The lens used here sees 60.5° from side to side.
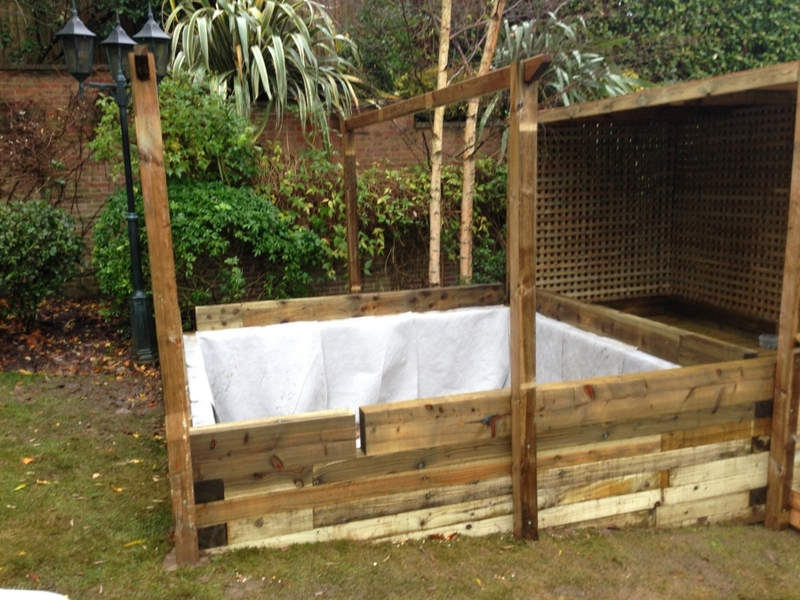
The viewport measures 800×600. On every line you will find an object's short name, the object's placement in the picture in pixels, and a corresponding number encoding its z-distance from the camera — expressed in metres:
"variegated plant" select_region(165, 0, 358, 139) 7.21
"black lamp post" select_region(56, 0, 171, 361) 5.37
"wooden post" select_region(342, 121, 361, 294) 4.59
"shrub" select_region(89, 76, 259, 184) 6.06
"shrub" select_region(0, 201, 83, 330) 5.61
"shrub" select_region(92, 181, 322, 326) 5.90
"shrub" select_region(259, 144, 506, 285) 6.94
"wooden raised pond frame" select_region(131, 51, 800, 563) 2.42
